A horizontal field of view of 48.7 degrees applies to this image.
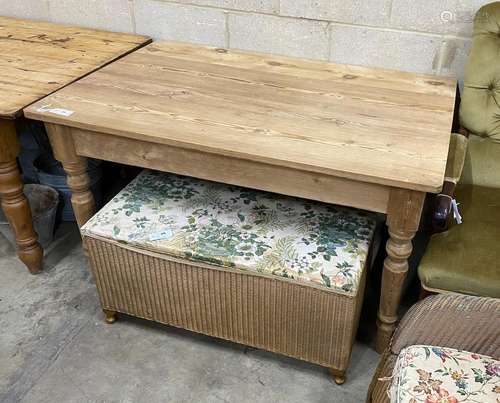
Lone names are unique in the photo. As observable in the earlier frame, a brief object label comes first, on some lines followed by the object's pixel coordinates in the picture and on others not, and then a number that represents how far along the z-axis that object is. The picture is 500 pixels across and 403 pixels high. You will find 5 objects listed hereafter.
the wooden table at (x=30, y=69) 1.64
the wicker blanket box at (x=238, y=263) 1.42
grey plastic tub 2.08
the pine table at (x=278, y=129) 1.30
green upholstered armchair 1.35
